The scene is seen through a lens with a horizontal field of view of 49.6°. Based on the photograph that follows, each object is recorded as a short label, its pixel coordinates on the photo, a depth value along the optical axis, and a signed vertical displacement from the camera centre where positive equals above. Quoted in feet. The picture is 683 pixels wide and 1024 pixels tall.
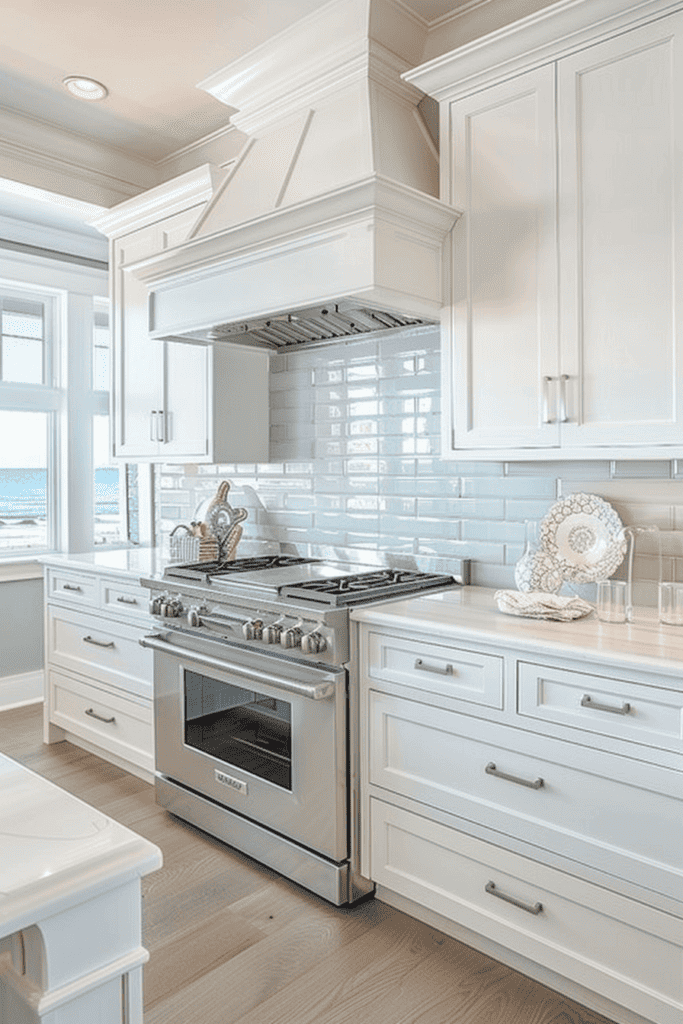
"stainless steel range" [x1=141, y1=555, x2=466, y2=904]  7.20 -2.29
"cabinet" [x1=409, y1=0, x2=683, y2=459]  6.27 +2.39
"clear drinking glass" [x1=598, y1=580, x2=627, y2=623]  6.53 -0.96
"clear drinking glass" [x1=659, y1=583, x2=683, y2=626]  6.34 -0.96
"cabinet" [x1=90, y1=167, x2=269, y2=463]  10.49 +1.79
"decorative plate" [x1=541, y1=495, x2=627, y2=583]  7.31 -0.45
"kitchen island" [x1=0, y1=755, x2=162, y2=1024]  2.20 -1.31
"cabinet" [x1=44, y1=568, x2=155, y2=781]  10.21 -2.56
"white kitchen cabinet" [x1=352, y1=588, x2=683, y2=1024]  5.36 -2.45
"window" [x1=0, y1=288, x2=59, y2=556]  13.97 +1.52
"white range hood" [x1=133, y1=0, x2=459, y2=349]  7.31 +2.96
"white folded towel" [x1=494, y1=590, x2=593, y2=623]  6.57 -1.02
